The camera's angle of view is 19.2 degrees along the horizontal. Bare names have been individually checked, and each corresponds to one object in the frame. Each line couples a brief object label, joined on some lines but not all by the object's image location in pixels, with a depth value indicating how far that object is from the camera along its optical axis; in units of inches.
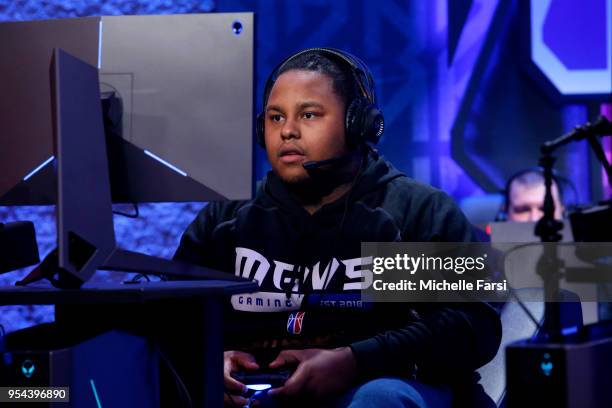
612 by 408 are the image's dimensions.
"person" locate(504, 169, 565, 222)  207.4
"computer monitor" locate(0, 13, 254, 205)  120.5
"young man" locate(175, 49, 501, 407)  128.3
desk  118.4
